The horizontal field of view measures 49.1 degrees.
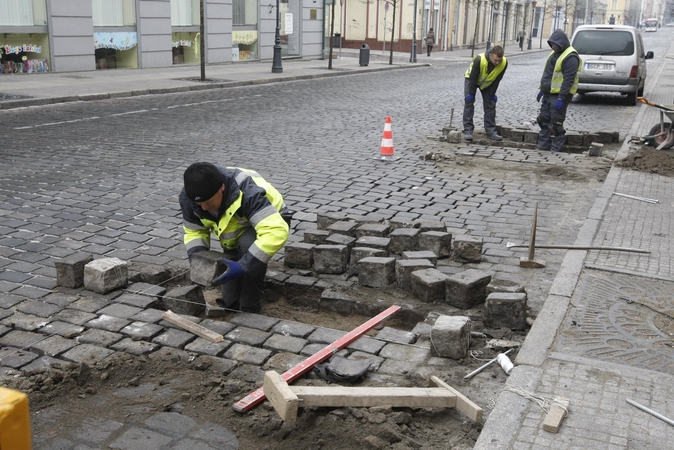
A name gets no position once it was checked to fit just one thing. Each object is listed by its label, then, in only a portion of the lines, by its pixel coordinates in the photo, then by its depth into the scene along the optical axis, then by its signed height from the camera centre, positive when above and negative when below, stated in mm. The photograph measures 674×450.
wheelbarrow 11625 -1543
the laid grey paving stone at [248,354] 4293 -1888
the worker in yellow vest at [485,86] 12789 -956
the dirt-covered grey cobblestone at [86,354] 4211 -1878
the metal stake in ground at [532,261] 6117 -1860
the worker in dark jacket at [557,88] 11820 -873
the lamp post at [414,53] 36875 -1197
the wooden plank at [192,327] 4492 -1842
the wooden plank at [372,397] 3598 -1764
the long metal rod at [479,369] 4180 -1886
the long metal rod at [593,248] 6310 -1793
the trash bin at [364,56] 31209 -1202
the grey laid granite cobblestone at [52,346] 4281 -1874
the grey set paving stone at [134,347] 4355 -1886
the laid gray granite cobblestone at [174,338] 4469 -1883
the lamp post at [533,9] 76625 +2334
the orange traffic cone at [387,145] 10766 -1668
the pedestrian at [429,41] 44125 -714
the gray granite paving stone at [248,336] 4539 -1890
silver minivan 18859 -661
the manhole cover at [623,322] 4414 -1838
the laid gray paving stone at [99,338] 4445 -1882
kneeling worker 4605 -1296
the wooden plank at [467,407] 3633 -1814
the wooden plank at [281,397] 3463 -1720
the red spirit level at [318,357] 3727 -1855
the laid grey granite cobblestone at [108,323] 4652 -1878
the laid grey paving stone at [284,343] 4463 -1892
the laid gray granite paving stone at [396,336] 4625 -1892
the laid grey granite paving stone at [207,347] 4367 -1880
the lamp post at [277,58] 25875 -1155
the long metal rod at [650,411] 3595 -1810
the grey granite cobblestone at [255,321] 4801 -1903
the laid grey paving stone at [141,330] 4555 -1882
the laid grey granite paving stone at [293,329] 4693 -1897
